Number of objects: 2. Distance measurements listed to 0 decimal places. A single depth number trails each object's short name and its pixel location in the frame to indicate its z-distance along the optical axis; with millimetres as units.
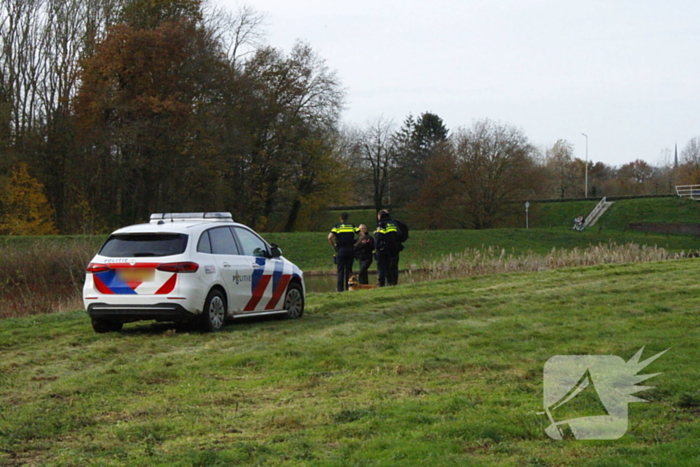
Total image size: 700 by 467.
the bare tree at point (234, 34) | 54031
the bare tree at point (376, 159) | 77250
